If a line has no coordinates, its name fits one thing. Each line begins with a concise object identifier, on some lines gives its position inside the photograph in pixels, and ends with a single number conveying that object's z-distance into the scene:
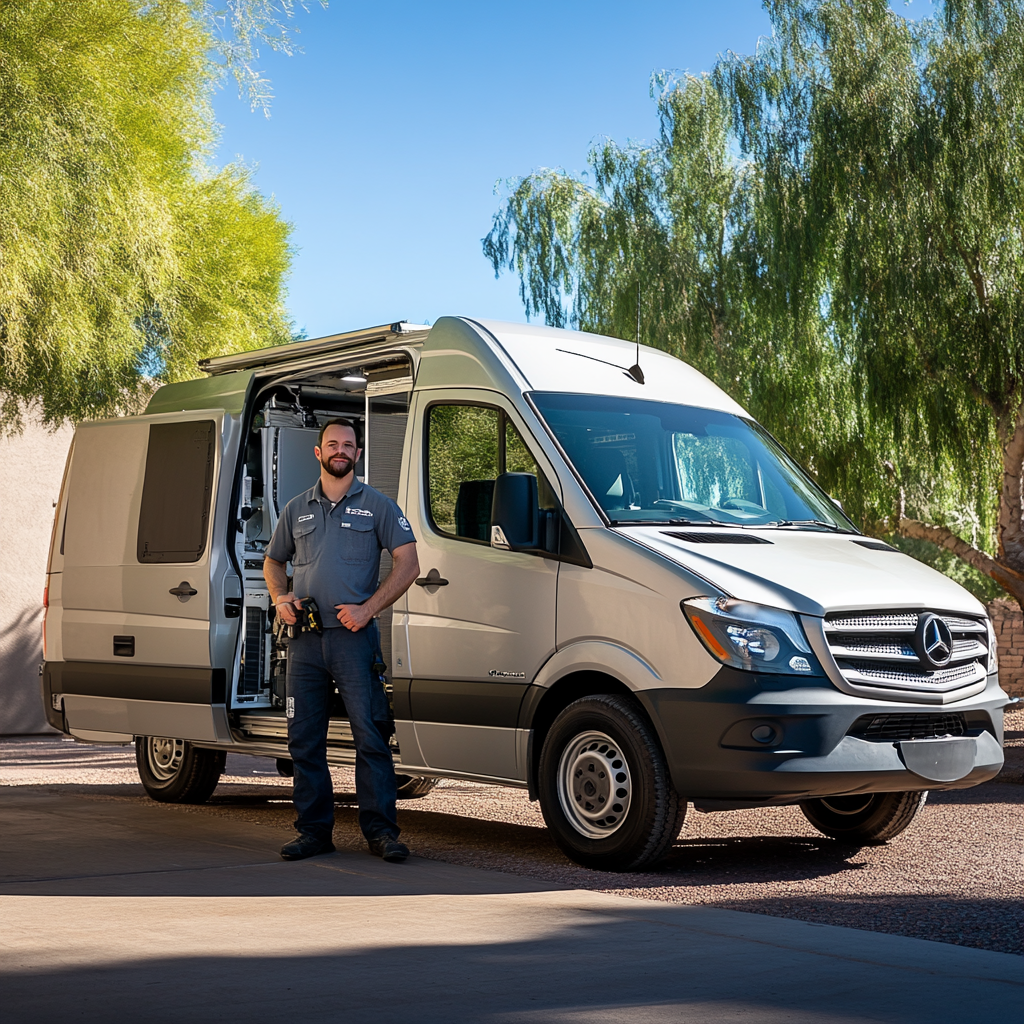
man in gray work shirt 7.65
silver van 6.98
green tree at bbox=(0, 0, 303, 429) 12.44
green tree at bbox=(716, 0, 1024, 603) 15.79
